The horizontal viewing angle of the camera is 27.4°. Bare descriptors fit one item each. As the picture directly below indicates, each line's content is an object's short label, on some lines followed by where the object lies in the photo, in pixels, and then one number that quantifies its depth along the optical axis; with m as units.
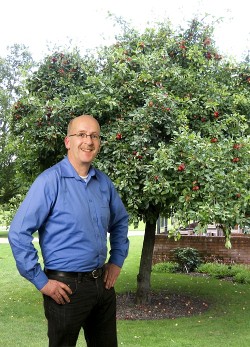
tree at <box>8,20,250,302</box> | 6.07
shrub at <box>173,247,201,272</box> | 12.24
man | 2.99
